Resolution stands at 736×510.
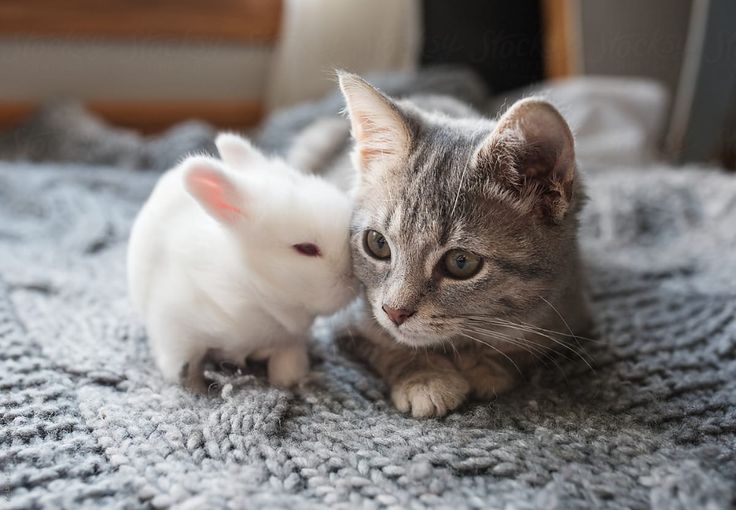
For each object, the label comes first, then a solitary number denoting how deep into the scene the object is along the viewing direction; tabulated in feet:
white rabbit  1.16
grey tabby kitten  1.13
